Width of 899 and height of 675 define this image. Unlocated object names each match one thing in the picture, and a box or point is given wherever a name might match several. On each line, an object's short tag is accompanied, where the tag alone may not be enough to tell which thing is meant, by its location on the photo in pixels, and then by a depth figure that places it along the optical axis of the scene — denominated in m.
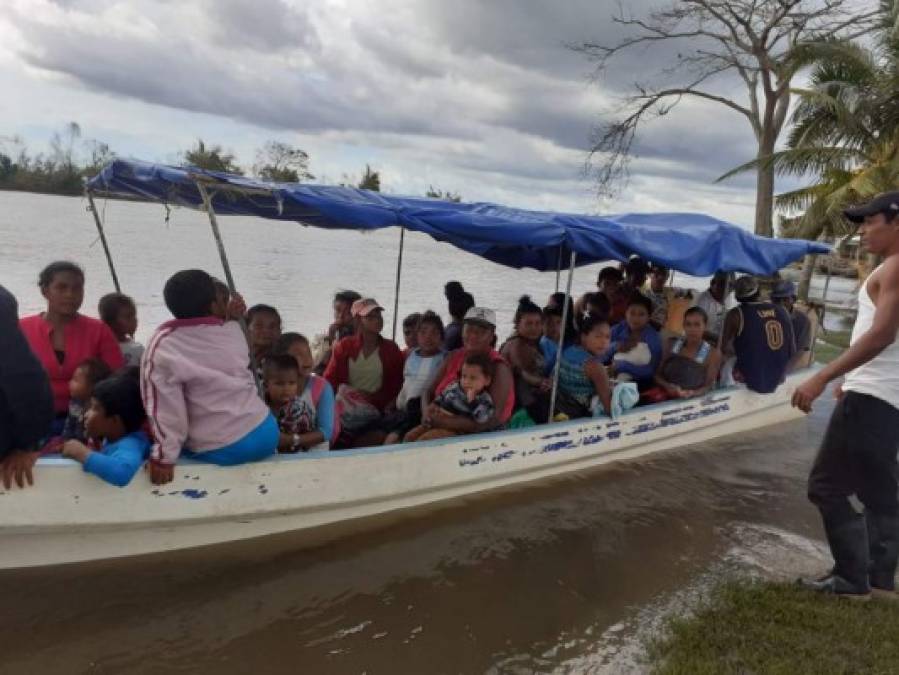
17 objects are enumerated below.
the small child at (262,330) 4.50
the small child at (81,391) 3.48
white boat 3.20
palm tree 11.79
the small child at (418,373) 4.79
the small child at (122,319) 4.23
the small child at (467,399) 4.38
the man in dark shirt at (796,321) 6.91
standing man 2.96
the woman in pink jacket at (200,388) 2.96
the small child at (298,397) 3.68
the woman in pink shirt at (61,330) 3.69
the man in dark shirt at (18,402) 2.51
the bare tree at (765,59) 14.09
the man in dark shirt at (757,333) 6.21
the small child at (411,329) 5.39
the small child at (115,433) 2.97
